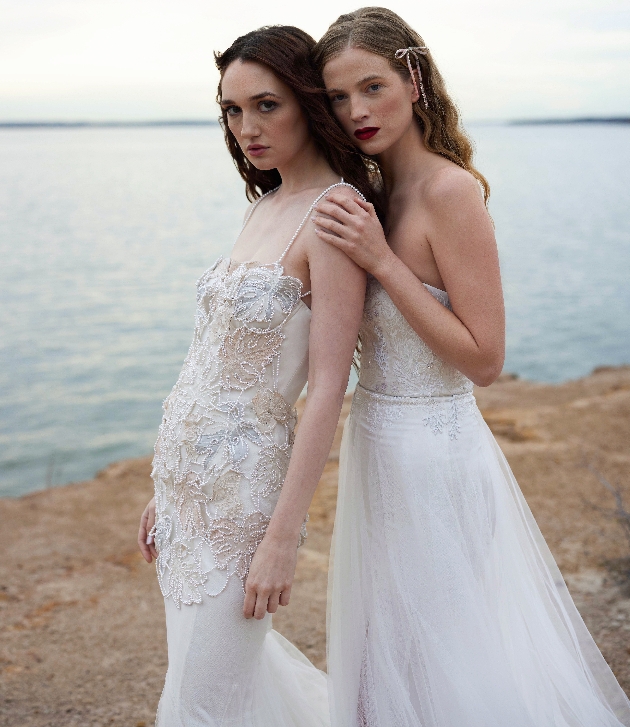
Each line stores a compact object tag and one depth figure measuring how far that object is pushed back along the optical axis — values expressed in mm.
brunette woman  2162
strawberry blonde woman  2225
